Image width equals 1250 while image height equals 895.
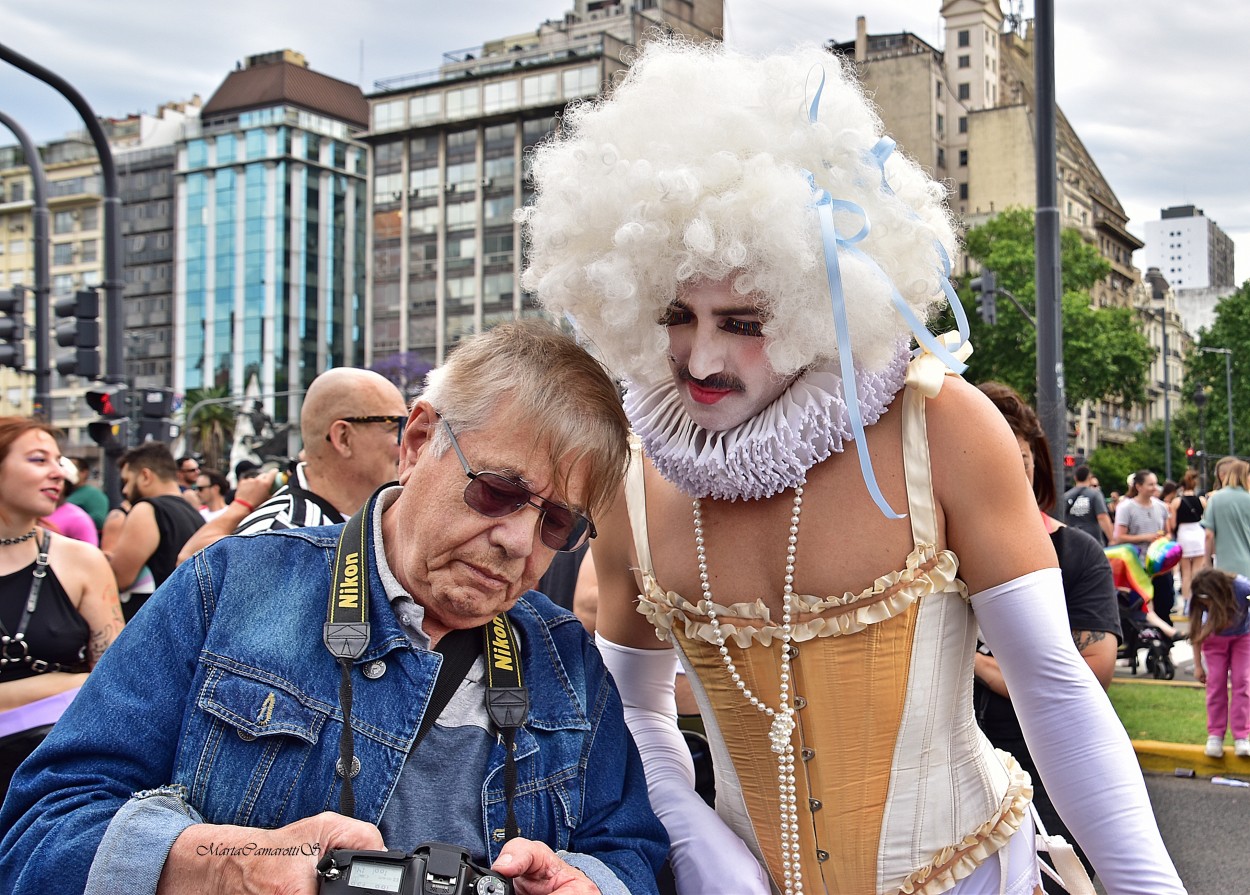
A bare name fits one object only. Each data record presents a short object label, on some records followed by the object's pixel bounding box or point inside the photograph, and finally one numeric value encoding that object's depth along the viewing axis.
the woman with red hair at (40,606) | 4.15
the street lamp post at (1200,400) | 45.62
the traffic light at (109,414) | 12.62
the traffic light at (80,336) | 12.59
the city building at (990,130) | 67.25
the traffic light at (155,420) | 14.55
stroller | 11.19
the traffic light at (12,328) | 13.12
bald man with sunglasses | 4.80
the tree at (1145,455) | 62.72
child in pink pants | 8.26
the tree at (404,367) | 68.25
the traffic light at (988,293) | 25.45
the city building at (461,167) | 73.00
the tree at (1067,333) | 51.44
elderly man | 1.70
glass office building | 80.44
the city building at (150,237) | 85.31
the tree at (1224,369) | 63.34
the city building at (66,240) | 87.81
